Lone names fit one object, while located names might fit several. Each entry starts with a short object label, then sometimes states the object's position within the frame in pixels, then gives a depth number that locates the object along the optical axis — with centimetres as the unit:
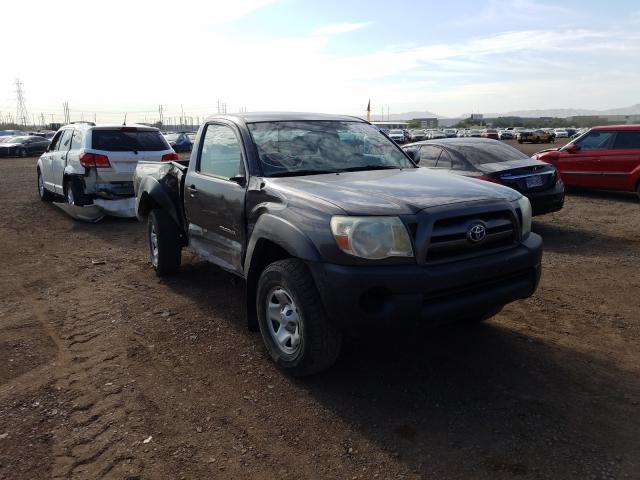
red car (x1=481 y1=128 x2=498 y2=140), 5359
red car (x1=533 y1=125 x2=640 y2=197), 1097
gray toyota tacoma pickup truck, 319
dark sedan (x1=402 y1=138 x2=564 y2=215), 792
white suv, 934
